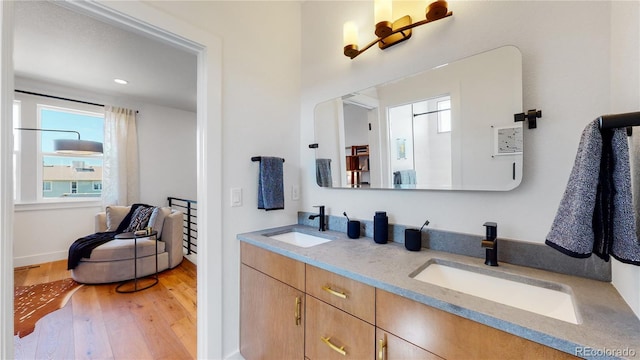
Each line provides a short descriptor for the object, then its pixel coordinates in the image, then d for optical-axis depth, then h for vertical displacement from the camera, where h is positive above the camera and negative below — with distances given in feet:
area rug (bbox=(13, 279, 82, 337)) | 6.57 -3.82
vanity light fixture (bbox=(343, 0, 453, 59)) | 3.87 +2.77
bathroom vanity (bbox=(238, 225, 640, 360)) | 2.02 -1.42
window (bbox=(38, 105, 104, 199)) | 11.39 +1.12
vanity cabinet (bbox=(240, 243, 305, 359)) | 3.99 -2.28
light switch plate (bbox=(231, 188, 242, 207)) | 5.21 -0.34
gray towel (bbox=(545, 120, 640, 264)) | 1.93 -0.22
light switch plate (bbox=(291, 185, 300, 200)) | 6.44 -0.30
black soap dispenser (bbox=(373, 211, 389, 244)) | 4.55 -0.91
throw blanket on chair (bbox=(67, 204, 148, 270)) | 8.88 -2.40
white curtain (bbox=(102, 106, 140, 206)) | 12.20 +1.23
